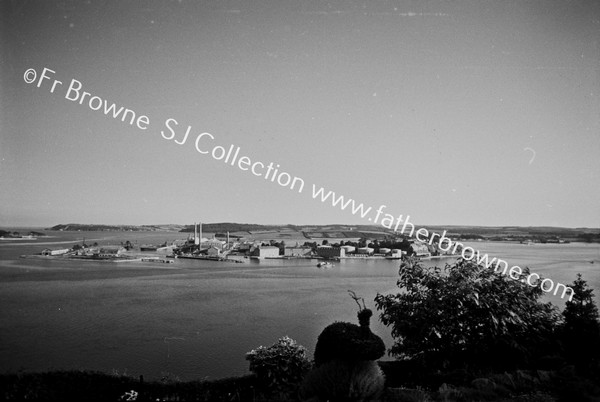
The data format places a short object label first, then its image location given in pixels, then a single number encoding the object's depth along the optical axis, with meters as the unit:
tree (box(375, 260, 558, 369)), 6.16
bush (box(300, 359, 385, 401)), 3.71
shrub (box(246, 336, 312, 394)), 5.34
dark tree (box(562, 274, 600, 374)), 5.91
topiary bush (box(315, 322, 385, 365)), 3.83
